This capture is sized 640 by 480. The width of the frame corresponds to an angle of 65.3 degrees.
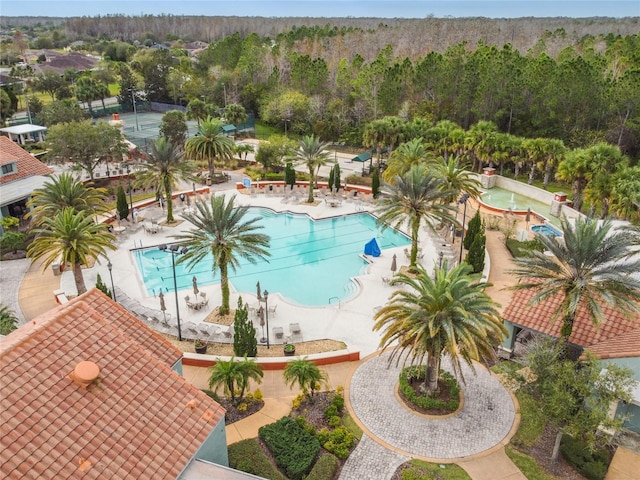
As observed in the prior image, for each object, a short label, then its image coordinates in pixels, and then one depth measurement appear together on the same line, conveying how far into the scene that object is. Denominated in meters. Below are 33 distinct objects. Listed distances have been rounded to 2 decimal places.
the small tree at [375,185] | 43.43
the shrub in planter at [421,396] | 18.98
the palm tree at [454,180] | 32.48
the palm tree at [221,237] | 24.80
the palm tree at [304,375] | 18.69
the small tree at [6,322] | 22.30
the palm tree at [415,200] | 28.72
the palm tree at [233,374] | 18.27
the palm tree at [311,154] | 41.91
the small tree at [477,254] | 28.95
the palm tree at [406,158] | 37.50
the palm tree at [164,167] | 36.19
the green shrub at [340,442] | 16.92
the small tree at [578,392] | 15.30
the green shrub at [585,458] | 16.05
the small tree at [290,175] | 45.35
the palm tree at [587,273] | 18.55
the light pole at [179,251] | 23.14
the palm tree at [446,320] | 17.52
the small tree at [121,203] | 37.16
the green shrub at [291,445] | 16.17
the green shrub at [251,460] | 15.80
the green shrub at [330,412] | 18.55
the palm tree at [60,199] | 29.77
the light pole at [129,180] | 38.58
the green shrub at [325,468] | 15.78
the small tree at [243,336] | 21.19
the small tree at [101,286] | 24.75
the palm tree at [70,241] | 25.02
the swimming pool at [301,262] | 30.48
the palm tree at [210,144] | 45.69
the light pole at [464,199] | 30.90
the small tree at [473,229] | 30.97
